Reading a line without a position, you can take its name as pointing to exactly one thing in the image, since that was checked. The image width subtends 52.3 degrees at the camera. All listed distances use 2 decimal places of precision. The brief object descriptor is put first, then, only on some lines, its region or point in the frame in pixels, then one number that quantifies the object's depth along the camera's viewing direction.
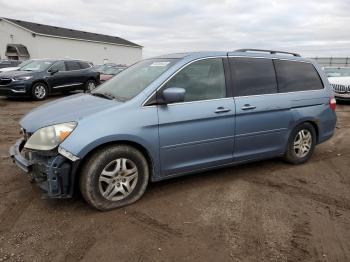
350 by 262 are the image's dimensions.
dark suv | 12.66
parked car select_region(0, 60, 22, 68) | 19.79
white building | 34.75
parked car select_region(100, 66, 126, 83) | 16.68
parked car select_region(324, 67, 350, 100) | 13.32
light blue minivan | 3.62
